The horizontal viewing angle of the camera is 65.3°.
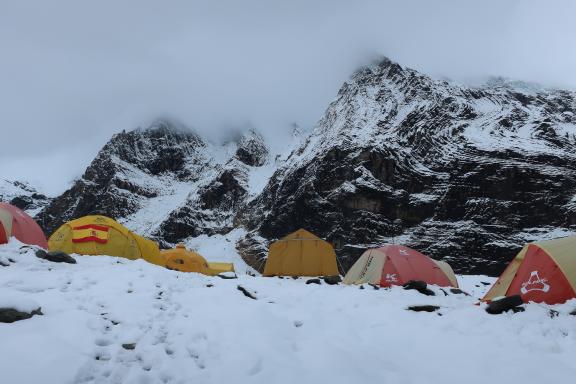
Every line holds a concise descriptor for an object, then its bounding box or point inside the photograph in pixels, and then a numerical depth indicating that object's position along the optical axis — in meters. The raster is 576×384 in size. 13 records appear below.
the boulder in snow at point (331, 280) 14.95
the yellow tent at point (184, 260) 25.42
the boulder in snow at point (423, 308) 9.21
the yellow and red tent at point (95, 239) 18.53
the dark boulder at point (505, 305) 8.39
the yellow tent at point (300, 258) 24.66
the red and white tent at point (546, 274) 9.12
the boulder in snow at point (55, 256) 11.26
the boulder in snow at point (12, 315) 6.25
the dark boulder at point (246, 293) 10.66
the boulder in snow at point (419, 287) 11.58
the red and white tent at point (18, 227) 13.36
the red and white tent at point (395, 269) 15.12
